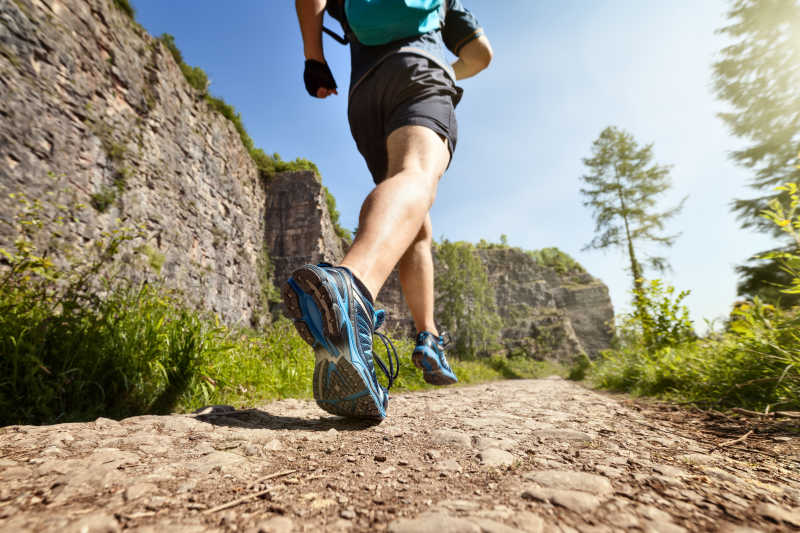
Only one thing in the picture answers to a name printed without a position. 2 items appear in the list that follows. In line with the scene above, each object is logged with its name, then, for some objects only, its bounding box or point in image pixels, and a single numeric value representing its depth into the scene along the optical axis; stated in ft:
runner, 3.25
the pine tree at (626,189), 45.01
